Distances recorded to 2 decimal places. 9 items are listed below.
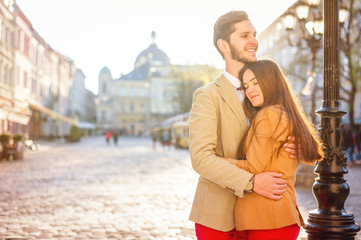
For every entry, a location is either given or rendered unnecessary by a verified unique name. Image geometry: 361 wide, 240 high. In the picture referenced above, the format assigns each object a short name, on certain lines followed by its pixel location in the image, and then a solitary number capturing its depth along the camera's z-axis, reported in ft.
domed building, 309.63
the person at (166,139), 108.68
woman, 7.59
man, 7.54
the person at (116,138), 138.57
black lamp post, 13.20
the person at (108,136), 144.06
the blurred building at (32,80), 98.37
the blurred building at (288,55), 90.53
